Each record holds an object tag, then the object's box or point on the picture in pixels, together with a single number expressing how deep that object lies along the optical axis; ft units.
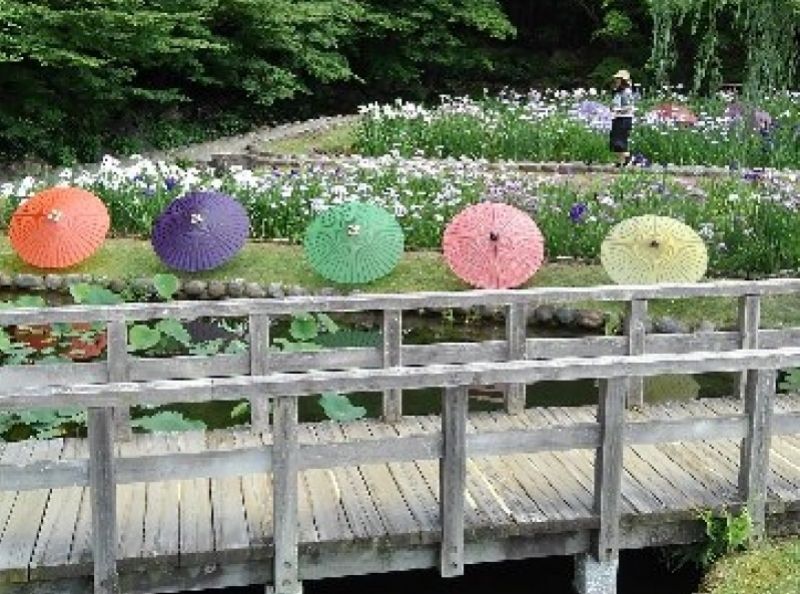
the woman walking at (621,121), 48.65
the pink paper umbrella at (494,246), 36.01
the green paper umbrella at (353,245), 36.94
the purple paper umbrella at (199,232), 38.17
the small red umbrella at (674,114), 53.57
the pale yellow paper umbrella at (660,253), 35.32
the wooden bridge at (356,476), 17.06
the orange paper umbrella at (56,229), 38.60
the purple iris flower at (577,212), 39.81
